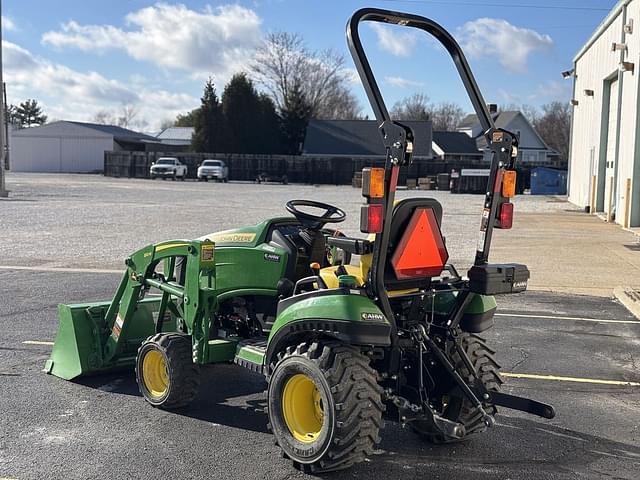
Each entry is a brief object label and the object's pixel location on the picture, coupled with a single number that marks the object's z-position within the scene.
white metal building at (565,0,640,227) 21.67
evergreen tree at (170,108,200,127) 100.11
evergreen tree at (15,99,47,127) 115.12
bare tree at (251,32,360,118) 74.84
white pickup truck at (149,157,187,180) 57.53
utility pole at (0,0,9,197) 32.31
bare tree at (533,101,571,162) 98.69
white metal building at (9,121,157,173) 75.12
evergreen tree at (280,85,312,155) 70.19
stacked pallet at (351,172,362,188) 51.12
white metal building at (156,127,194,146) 91.50
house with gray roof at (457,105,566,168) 82.81
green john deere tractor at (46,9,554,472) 4.05
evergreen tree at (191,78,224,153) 66.25
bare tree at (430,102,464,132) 82.86
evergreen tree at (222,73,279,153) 66.50
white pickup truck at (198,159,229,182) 56.78
